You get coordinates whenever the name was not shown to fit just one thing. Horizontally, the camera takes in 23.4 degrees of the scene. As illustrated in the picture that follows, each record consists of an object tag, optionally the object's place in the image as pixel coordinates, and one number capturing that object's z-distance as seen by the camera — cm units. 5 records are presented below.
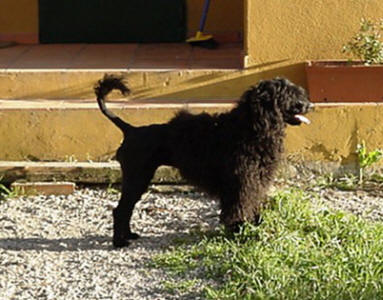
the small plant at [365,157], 748
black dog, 574
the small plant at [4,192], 729
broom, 959
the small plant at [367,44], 782
